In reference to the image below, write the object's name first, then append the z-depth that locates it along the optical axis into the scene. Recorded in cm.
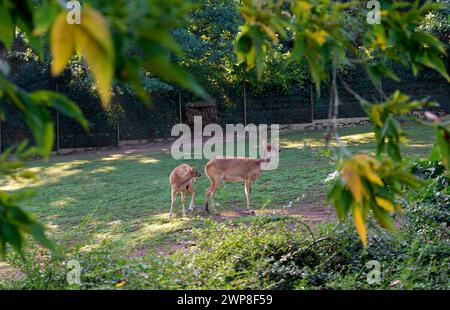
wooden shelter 2516
